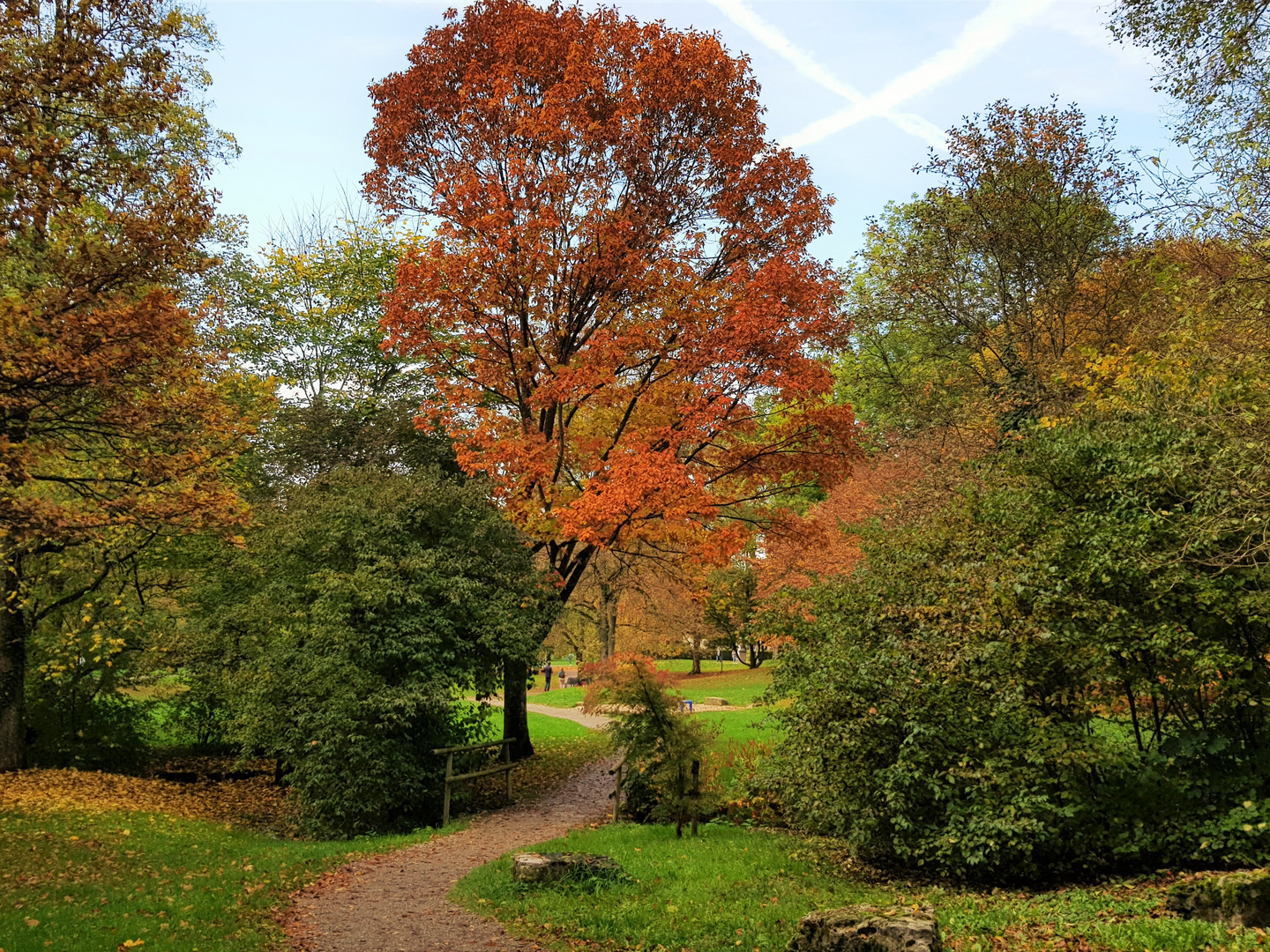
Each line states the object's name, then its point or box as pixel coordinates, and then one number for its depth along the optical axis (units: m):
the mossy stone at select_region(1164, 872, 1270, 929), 6.38
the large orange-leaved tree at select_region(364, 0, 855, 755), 15.17
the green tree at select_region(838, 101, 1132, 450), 18.95
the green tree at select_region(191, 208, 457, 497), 23.44
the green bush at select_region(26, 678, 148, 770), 17.33
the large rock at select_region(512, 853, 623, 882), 9.44
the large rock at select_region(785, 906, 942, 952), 6.00
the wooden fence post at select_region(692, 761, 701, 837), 11.29
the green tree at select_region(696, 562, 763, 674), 38.59
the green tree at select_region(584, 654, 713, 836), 10.95
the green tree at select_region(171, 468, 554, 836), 13.70
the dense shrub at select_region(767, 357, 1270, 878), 8.28
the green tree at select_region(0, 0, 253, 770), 8.65
